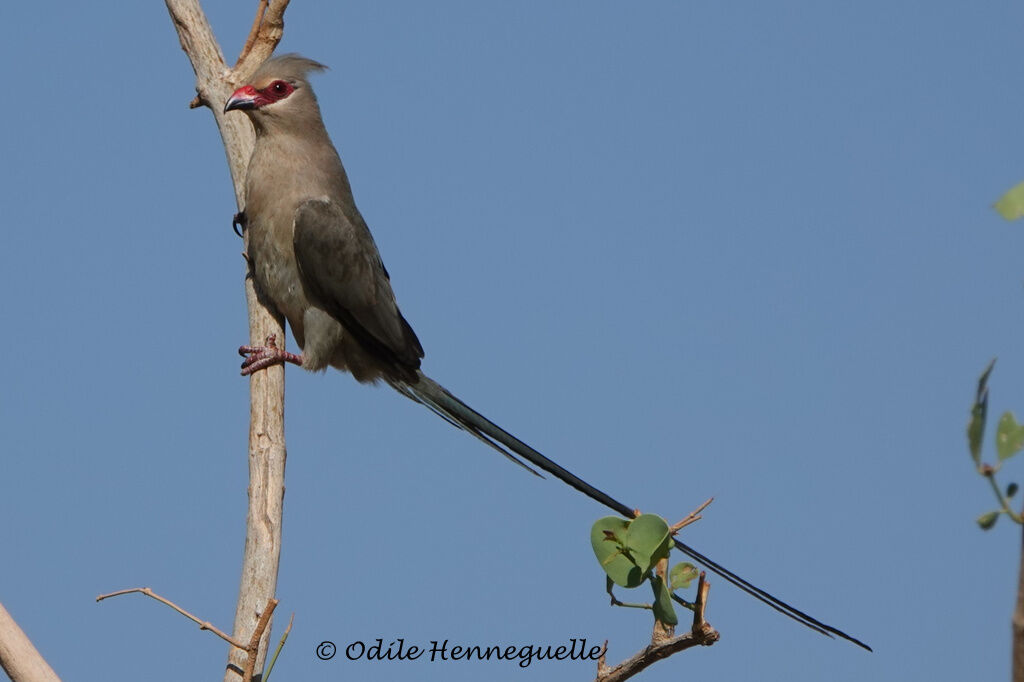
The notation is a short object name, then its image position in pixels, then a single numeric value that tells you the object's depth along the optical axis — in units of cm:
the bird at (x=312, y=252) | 1078
